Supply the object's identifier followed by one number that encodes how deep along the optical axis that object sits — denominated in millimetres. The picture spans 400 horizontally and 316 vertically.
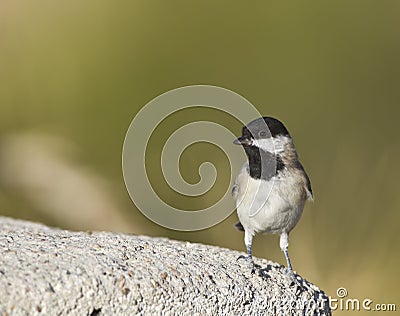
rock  4539
